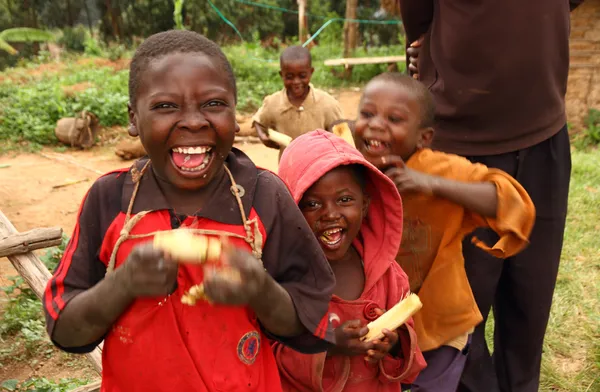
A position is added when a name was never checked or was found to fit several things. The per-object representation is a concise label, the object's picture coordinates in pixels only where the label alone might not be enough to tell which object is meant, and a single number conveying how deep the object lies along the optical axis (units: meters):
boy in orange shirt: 1.91
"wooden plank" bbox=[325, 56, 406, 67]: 13.05
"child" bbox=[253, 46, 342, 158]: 4.47
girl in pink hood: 1.68
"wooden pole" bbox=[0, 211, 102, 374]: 2.64
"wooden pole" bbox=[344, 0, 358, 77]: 13.73
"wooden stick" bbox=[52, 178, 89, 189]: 6.88
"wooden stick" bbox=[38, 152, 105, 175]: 7.66
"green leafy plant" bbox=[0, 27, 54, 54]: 12.49
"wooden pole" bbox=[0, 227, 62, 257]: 2.62
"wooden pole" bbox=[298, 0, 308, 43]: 13.80
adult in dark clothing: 2.01
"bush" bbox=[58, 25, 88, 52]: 19.48
